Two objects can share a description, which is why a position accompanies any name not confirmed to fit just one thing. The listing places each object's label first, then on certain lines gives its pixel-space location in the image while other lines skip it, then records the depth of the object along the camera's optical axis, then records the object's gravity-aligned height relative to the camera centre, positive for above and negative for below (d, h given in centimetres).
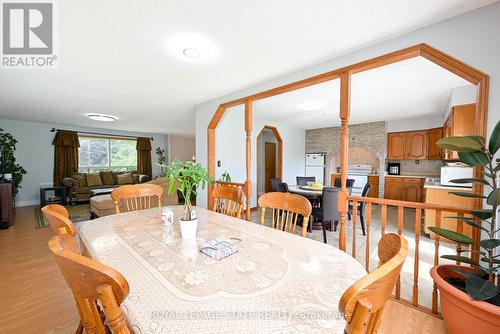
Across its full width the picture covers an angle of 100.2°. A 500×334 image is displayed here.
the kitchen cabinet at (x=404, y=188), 548 -68
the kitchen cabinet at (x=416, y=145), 559 +51
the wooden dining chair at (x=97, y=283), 54 -32
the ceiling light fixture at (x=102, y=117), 468 +103
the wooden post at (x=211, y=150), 414 +24
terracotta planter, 112 -84
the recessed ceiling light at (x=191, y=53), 210 +112
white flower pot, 130 -42
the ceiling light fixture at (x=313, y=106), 411 +117
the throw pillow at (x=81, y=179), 602 -53
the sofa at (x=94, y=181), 582 -60
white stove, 615 -35
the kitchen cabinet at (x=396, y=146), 586 +51
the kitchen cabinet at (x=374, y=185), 623 -65
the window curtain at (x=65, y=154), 626 +22
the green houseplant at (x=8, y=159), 464 +4
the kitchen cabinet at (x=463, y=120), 308 +66
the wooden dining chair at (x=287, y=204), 151 -33
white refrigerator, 704 -8
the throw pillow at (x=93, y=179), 624 -54
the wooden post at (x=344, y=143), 215 +21
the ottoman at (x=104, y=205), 398 -85
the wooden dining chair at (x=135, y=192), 199 -30
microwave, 312 -15
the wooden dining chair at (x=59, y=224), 103 -32
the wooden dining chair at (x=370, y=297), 43 -29
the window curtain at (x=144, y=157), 793 +18
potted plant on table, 130 -12
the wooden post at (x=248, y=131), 332 +50
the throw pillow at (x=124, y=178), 693 -55
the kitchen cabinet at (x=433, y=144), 527 +51
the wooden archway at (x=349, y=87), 151 +74
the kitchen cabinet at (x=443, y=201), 309 -58
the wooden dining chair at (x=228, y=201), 197 -38
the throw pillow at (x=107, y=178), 666 -55
